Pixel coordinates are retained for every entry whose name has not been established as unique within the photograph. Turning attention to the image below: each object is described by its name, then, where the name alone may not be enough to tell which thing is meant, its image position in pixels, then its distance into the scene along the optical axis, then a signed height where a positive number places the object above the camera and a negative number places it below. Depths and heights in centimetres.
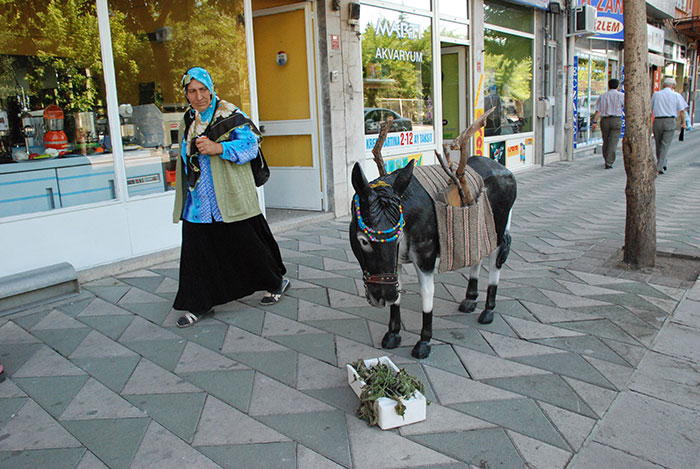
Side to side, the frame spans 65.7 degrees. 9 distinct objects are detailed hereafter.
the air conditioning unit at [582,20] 1321 +297
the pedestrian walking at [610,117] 1185 +53
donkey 287 -48
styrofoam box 272 -131
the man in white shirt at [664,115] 1099 +47
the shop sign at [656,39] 1999 +378
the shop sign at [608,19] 1412 +324
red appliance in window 545 +34
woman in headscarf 395 -37
